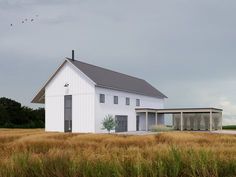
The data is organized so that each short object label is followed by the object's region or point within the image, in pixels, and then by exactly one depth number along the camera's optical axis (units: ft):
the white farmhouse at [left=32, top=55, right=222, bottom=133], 150.00
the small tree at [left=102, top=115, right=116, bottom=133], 146.30
